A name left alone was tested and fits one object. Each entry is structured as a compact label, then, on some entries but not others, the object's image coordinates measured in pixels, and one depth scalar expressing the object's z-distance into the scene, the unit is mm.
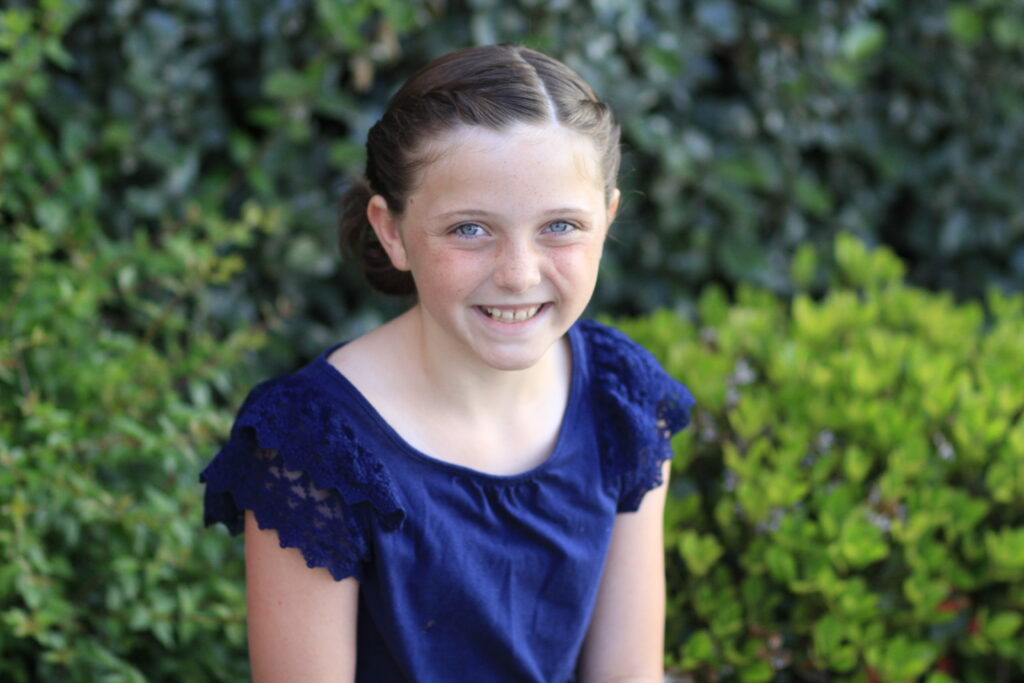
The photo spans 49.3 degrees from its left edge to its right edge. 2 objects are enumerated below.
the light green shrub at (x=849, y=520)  2227
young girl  1612
